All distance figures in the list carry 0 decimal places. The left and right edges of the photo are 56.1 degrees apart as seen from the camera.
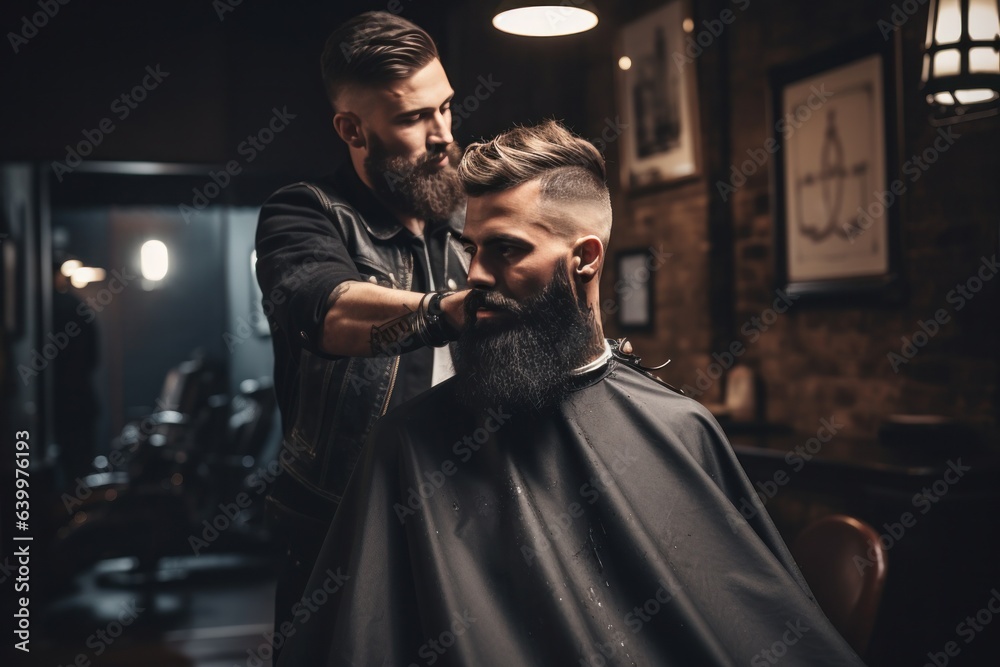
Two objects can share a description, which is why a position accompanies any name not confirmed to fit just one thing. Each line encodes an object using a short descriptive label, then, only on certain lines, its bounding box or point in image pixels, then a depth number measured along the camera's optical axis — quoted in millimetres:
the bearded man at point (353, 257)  1514
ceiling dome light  2664
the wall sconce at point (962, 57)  2580
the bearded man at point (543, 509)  1361
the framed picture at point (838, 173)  3637
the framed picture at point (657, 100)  4750
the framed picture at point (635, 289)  5277
